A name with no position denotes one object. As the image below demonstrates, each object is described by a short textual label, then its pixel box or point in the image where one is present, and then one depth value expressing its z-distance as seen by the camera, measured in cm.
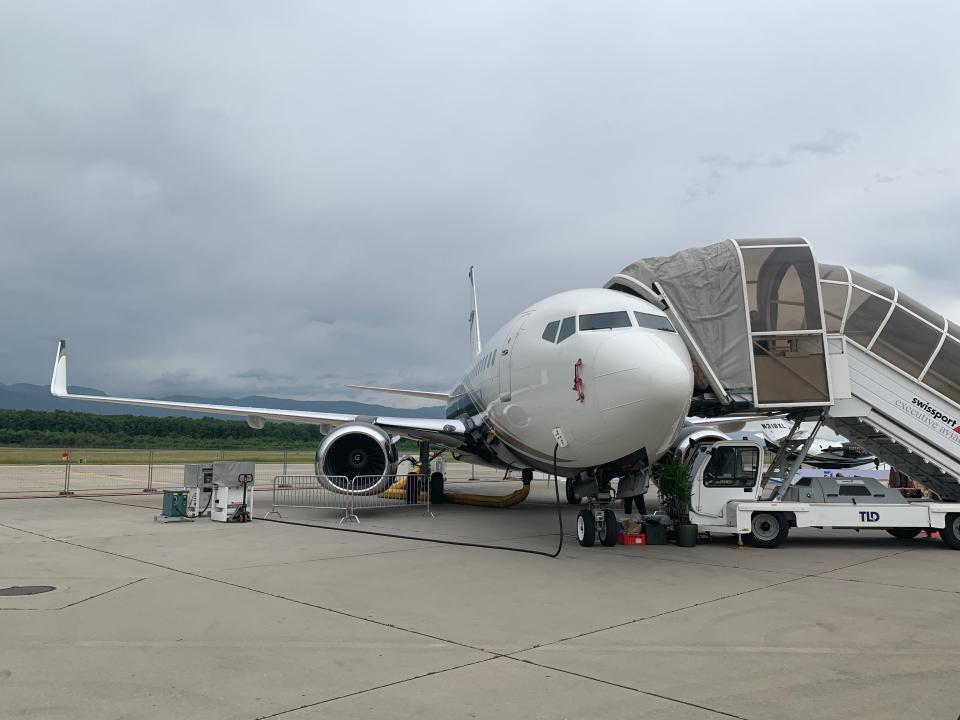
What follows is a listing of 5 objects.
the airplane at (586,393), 858
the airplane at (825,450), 3359
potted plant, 1130
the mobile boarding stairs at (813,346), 1127
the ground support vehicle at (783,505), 1087
